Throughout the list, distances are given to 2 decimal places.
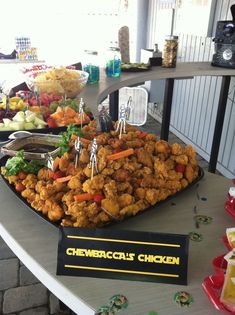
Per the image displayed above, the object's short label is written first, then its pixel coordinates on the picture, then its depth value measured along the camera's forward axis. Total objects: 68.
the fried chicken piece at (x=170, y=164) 0.84
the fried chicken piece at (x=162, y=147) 0.88
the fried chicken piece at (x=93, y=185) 0.73
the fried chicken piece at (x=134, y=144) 0.90
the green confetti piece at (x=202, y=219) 0.76
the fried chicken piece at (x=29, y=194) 0.78
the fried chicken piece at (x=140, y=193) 0.77
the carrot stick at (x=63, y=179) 0.78
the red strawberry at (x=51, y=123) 1.27
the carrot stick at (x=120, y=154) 0.81
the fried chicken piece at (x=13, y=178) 0.84
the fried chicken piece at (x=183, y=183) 0.85
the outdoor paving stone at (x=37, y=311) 1.47
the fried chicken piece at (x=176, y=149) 0.87
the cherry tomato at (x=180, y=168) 0.86
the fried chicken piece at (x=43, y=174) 0.82
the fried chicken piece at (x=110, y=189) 0.72
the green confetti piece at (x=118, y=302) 0.53
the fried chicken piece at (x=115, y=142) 0.87
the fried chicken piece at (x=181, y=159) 0.86
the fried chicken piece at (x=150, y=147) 0.88
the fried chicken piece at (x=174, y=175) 0.82
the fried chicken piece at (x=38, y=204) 0.74
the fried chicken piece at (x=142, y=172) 0.80
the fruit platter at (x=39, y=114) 1.23
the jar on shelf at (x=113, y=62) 2.13
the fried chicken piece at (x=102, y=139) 0.91
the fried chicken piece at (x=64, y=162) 0.82
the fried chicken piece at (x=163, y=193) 0.78
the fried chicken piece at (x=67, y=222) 0.68
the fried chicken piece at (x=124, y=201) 0.73
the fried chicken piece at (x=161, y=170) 0.81
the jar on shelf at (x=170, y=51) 2.22
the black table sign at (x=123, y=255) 0.59
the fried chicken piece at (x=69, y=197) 0.72
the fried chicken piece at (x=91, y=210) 0.69
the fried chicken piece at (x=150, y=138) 0.95
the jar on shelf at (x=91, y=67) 2.02
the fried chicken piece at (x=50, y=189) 0.73
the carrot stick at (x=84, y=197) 0.72
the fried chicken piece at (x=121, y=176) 0.78
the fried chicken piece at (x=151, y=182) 0.78
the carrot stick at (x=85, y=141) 0.92
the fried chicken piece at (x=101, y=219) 0.69
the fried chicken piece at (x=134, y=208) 0.71
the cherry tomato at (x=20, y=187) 0.82
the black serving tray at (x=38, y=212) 0.71
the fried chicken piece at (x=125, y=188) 0.75
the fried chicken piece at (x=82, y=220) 0.67
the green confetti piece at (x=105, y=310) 0.52
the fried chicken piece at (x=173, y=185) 0.81
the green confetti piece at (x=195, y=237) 0.70
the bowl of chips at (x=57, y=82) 1.65
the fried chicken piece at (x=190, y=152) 0.89
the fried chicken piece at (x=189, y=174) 0.86
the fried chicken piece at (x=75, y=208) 0.68
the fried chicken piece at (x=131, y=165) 0.81
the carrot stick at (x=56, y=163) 0.82
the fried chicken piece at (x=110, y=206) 0.70
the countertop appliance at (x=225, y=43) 2.19
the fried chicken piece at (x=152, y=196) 0.75
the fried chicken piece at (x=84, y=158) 0.82
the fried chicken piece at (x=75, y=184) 0.75
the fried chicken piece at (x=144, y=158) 0.83
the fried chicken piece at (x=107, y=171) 0.78
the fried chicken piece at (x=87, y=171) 0.77
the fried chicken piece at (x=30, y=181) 0.81
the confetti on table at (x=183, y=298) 0.54
